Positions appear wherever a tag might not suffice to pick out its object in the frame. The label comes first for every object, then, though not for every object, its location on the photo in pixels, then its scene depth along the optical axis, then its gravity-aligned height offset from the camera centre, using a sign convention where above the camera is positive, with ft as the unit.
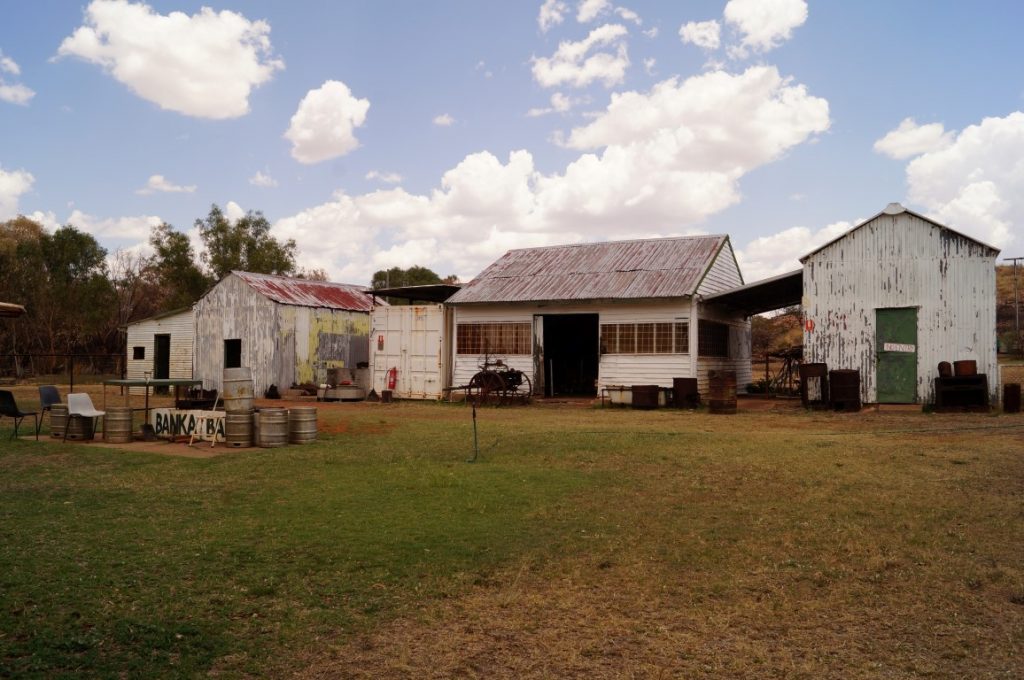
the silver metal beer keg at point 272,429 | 40.83 -2.83
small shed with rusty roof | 90.22 +5.33
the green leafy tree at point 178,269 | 147.33 +20.32
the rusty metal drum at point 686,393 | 67.72 -1.57
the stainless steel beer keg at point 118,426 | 43.68 -2.86
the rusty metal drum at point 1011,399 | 55.52 -1.71
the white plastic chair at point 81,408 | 43.57 -1.86
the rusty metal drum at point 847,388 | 60.23 -1.00
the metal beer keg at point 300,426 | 42.11 -2.76
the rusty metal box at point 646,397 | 67.77 -1.91
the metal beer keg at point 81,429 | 44.37 -3.08
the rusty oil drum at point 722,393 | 61.93 -1.43
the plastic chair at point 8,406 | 42.38 -1.69
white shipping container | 82.12 +2.77
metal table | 43.86 -0.44
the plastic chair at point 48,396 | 44.37 -1.23
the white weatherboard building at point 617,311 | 71.82 +6.42
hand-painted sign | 42.45 -2.74
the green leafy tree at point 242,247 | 155.43 +25.88
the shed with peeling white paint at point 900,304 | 60.44 +5.75
